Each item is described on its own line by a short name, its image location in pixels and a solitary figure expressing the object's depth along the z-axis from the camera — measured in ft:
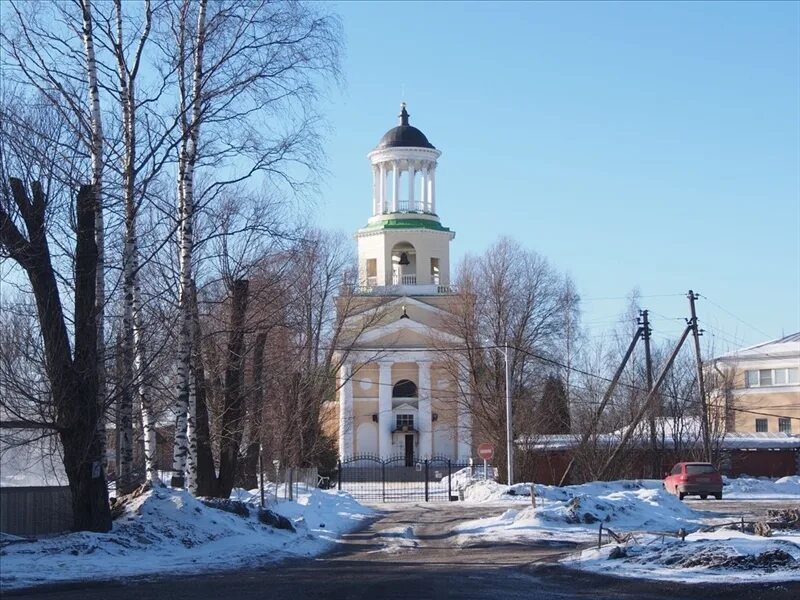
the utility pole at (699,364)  156.04
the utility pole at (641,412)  153.58
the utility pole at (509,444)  138.00
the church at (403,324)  214.28
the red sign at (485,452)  138.31
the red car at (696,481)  142.00
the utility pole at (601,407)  153.79
